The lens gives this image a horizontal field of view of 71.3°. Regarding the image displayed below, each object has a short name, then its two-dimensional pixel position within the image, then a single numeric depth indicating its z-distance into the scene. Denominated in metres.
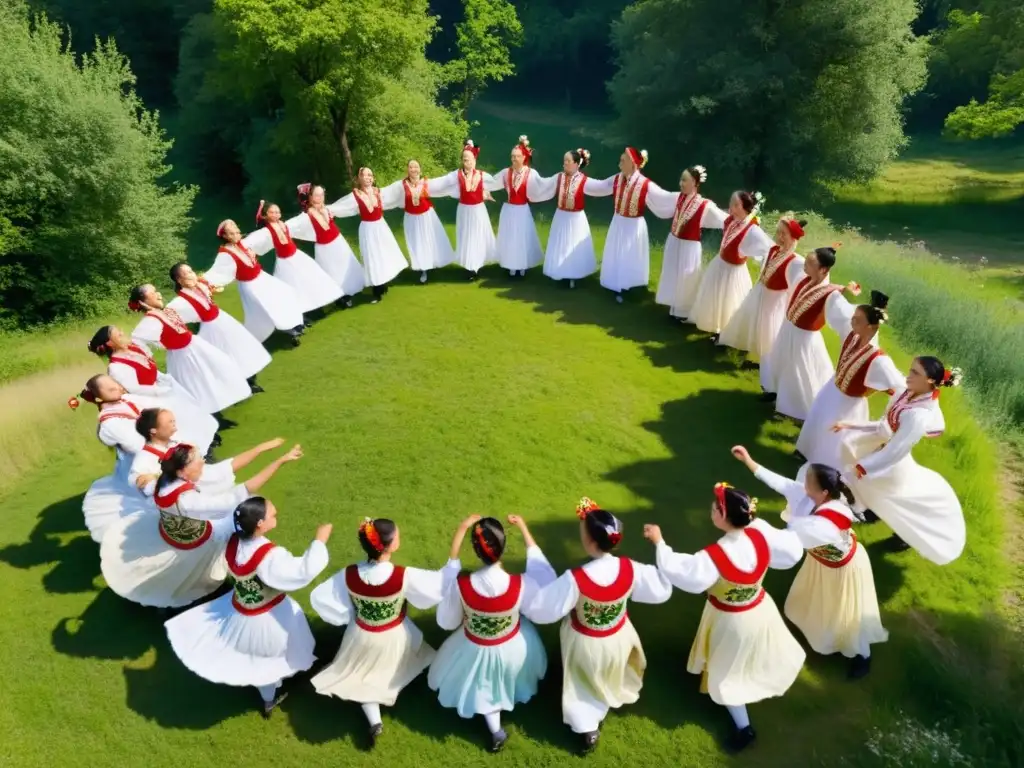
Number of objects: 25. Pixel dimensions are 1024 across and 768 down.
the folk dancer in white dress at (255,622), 4.82
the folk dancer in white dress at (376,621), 4.72
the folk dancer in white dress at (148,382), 6.71
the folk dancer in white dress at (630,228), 9.86
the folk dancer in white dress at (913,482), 5.37
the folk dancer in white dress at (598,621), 4.63
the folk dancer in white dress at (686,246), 9.24
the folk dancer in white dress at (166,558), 5.70
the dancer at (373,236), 10.55
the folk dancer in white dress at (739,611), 4.65
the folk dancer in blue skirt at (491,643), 4.70
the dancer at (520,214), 10.81
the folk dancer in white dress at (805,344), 7.06
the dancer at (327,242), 10.14
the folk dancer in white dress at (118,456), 6.07
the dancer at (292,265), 9.49
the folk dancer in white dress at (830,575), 4.86
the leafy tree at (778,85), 20.52
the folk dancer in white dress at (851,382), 6.03
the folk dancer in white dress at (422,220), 10.93
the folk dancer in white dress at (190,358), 7.42
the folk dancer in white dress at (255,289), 8.91
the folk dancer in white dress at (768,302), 7.79
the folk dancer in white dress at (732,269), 8.56
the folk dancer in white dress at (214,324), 8.01
